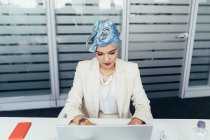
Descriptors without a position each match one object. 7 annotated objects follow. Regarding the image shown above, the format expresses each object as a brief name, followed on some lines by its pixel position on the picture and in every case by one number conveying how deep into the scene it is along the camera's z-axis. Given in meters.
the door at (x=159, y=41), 4.09
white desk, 1.55
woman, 2.05
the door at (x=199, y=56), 4.25
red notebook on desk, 1.53
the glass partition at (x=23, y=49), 3.78
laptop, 1.19
